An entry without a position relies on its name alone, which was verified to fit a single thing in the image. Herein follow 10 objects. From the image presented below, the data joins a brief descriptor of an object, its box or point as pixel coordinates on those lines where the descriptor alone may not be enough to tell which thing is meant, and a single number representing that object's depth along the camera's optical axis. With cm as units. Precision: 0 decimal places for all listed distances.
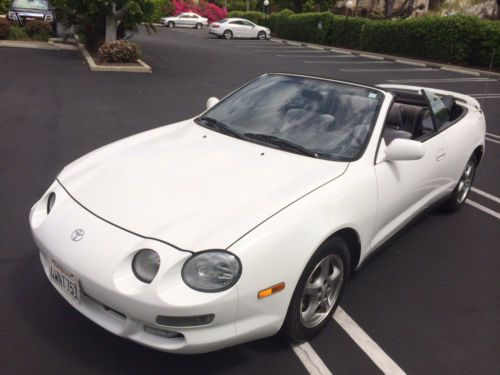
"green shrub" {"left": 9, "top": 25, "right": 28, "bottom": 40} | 1752
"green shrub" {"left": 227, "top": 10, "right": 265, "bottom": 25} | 3789
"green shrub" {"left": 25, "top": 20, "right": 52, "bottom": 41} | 1762
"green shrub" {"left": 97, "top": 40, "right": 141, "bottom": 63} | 1290
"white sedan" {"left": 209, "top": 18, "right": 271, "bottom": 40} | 2983
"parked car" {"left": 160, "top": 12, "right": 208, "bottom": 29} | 3903
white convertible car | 220
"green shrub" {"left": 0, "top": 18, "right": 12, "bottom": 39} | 1709
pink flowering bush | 4466
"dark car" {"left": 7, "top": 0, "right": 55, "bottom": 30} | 1825
